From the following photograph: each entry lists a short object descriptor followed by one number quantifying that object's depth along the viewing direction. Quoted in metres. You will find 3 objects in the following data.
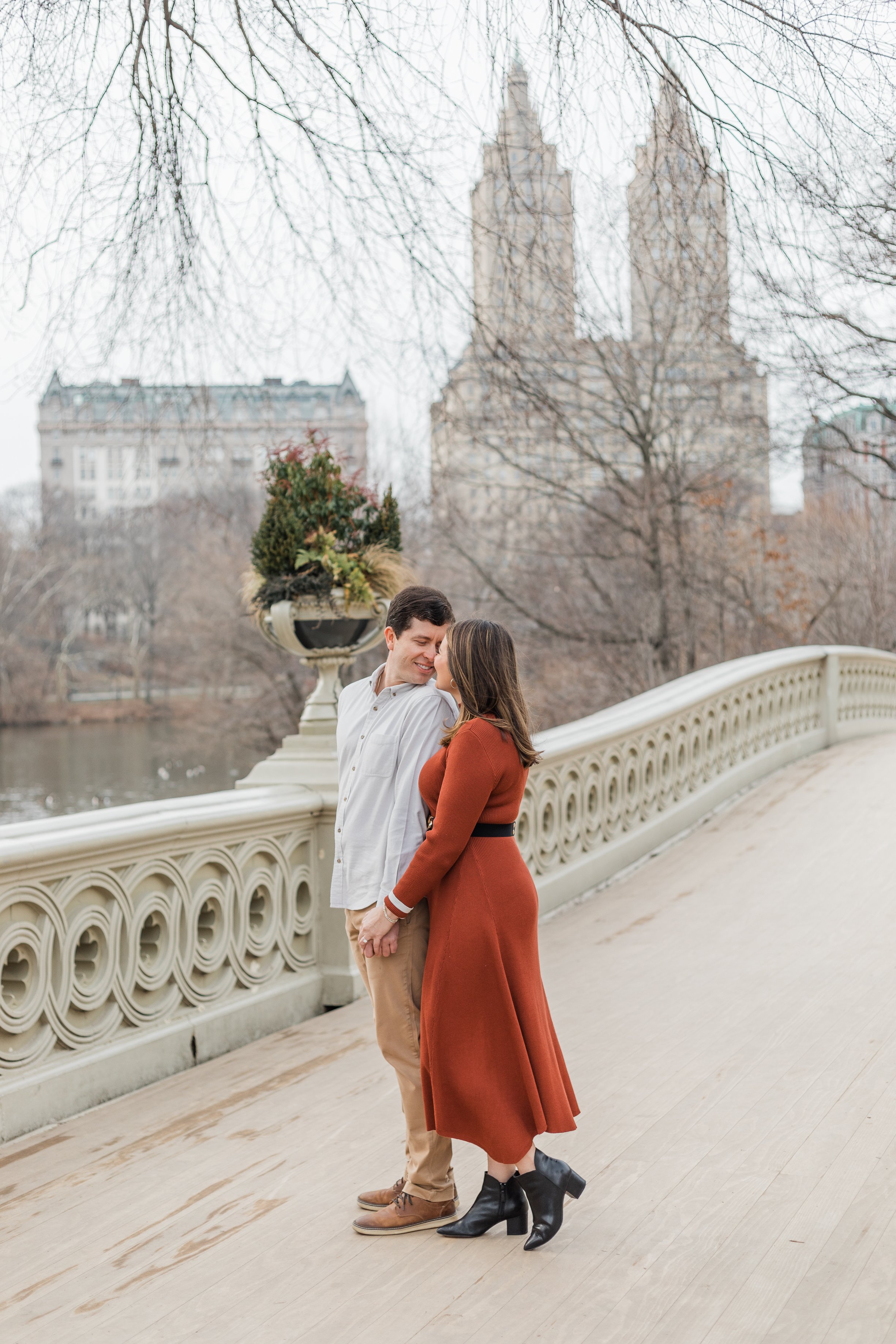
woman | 2.88
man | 3.08
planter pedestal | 5.67
